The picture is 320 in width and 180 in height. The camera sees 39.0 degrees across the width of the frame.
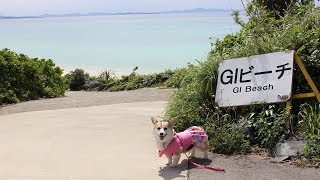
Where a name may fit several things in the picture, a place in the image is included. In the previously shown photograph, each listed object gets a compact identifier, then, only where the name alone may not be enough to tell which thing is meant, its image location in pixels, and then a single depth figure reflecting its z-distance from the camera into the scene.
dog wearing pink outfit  5.30
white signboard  6.36
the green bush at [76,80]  20.00
